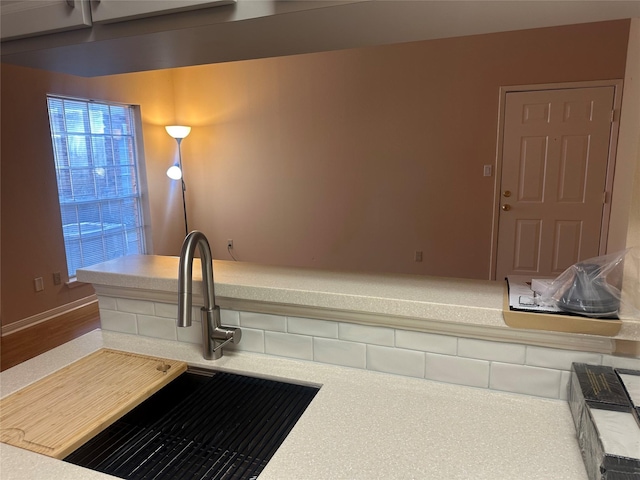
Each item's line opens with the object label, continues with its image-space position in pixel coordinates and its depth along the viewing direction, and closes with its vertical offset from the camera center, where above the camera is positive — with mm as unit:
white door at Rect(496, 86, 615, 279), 3721 -94
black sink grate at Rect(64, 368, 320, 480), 817 -545
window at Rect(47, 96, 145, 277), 3998 -59
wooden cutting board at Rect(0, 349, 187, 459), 849 -507
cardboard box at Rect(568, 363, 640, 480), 614 -405
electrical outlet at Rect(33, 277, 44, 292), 3770 -957
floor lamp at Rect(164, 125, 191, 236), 4836 +409
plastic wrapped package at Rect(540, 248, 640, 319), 843 -242
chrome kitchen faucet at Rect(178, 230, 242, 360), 951 -304
